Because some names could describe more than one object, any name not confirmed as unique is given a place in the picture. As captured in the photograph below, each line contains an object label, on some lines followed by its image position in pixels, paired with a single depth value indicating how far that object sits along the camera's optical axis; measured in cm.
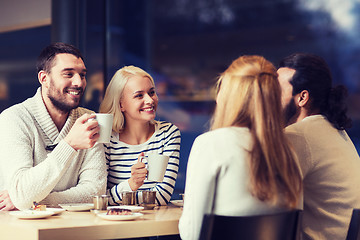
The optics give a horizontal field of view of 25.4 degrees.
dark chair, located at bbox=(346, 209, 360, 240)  241
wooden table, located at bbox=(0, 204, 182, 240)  236
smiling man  271
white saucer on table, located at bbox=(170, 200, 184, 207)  295
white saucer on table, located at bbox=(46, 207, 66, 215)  259
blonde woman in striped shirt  312
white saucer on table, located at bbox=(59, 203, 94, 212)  271
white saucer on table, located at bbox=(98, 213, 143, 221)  249
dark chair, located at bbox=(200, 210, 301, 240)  216
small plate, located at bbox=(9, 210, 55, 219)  251
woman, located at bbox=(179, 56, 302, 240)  227
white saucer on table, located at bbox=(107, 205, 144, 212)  267
